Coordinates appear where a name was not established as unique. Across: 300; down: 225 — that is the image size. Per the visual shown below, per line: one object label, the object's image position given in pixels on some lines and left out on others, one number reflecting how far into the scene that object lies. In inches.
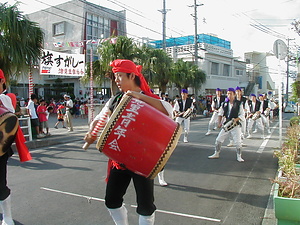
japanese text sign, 448.4
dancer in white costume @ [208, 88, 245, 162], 260.5
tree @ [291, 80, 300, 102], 526.6
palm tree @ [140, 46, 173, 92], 695.1
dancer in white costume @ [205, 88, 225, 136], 433.1
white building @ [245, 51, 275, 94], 1745.8
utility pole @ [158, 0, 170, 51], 861.0
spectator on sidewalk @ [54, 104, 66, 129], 526.9
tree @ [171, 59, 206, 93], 906.1
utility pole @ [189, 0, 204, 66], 959.0
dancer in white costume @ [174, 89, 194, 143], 374.3
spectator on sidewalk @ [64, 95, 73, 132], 477.1
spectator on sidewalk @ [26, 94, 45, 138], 369.4
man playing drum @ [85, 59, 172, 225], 92.8
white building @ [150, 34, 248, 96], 1262.3
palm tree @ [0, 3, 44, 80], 329.4
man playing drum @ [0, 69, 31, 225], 111.5
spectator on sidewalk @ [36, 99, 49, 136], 407.2
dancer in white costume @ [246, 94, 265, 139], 427.8
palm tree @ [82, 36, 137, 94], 526.0
